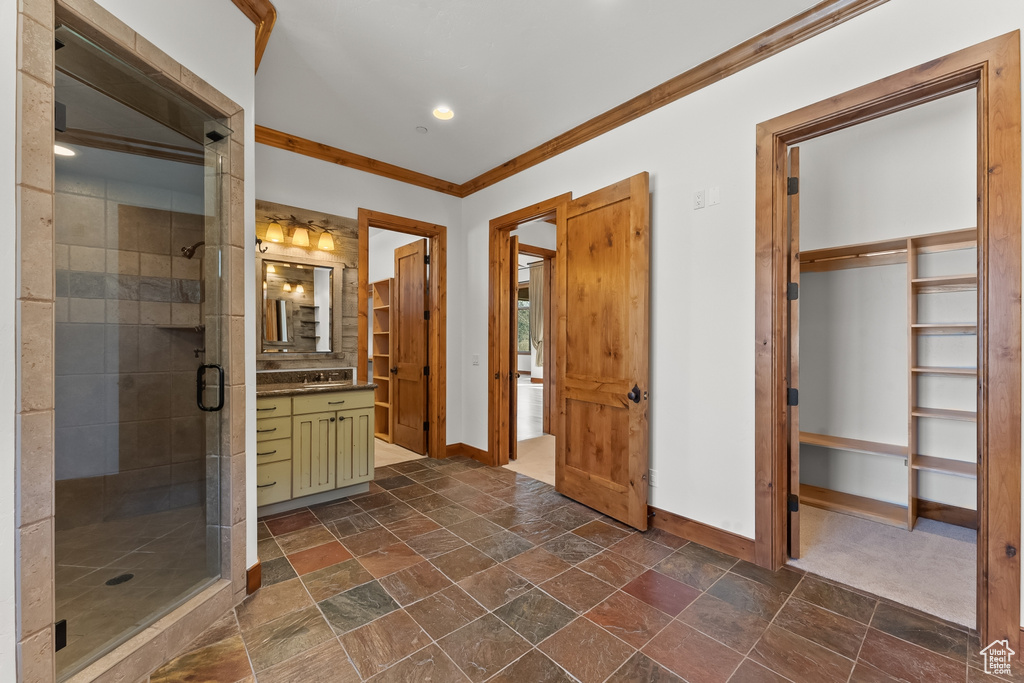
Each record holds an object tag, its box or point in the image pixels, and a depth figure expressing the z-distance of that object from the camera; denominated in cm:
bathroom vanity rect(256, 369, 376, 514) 297
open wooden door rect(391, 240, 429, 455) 450
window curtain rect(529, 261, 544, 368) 988
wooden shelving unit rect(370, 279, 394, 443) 531
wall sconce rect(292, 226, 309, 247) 354
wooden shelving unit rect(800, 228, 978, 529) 267
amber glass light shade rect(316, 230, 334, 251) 367
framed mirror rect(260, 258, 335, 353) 349
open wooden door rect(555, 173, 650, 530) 273
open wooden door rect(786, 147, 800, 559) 230
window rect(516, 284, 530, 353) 1129
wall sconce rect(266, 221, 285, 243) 344
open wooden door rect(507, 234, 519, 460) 421
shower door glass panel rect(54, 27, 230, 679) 163
